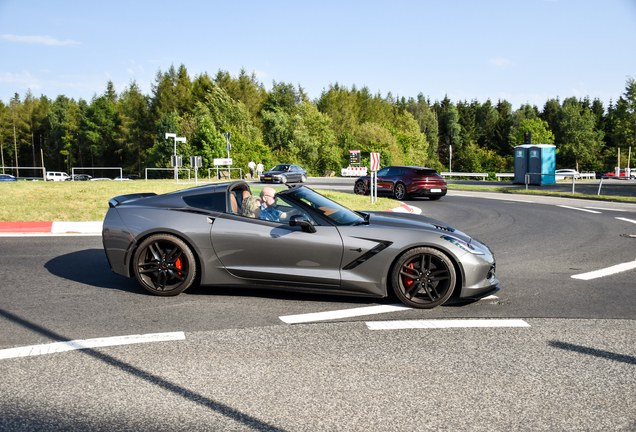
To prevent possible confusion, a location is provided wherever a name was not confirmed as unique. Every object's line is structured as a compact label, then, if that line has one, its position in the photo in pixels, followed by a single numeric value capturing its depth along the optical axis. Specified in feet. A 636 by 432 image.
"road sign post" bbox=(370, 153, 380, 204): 53.21
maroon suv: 67.82
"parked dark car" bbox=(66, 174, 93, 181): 187.44
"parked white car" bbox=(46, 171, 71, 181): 183.77
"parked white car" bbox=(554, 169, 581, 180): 166.77
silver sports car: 17.28
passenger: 18.56
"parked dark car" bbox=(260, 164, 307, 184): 122.42
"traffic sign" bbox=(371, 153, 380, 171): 53.21
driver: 18.35
